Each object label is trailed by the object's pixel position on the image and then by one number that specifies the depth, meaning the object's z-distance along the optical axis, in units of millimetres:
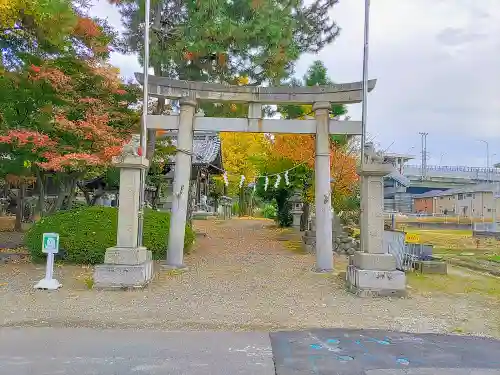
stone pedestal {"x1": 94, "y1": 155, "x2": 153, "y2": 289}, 8016
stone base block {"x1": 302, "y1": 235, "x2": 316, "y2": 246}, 15323
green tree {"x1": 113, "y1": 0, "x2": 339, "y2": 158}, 10688
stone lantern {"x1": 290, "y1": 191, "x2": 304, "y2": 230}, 24759
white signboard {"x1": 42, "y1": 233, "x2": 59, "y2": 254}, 8094
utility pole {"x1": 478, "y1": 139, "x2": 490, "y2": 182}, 69075
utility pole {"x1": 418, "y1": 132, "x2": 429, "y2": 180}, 67438
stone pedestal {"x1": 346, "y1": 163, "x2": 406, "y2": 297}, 7973
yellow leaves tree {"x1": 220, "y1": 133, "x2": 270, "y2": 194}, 34750
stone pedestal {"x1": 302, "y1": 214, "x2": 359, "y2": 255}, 14500
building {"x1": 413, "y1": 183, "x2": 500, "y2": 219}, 48875
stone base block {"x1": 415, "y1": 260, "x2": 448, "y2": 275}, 11062
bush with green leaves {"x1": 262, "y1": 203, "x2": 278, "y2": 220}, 38625
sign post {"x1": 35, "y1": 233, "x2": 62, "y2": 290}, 8037
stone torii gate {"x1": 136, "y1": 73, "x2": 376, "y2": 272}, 10320
